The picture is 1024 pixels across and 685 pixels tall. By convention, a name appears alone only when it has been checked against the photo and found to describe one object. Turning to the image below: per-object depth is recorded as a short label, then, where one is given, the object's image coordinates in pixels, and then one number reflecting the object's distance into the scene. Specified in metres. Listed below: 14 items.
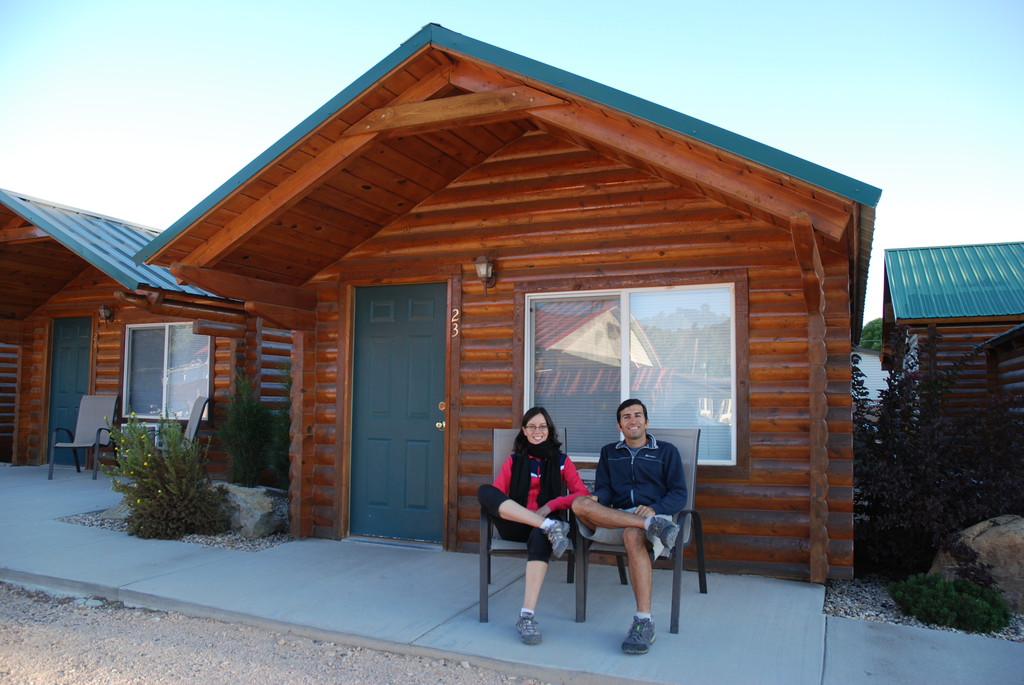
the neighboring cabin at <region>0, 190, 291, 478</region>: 8.55
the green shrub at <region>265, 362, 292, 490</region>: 7.73
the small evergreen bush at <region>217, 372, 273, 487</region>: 8.10
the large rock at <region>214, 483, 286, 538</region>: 6.09
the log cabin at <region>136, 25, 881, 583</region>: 4.34
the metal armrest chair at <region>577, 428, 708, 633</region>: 3.74
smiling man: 3.53
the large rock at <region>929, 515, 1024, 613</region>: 4.27
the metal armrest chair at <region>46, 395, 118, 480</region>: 9.52
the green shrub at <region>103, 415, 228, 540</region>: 6.05
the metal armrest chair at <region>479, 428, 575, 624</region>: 3.84
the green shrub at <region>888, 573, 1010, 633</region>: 3.88
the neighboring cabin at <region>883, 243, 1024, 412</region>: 10.84
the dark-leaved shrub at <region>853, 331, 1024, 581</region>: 4.76
